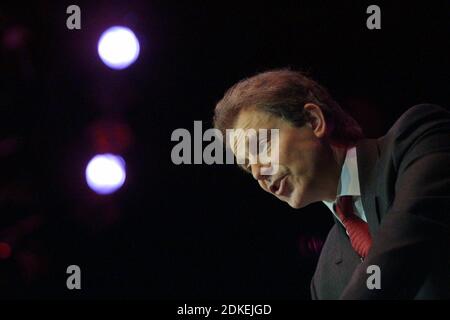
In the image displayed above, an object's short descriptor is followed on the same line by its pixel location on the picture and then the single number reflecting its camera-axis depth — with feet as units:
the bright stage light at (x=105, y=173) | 16.52
